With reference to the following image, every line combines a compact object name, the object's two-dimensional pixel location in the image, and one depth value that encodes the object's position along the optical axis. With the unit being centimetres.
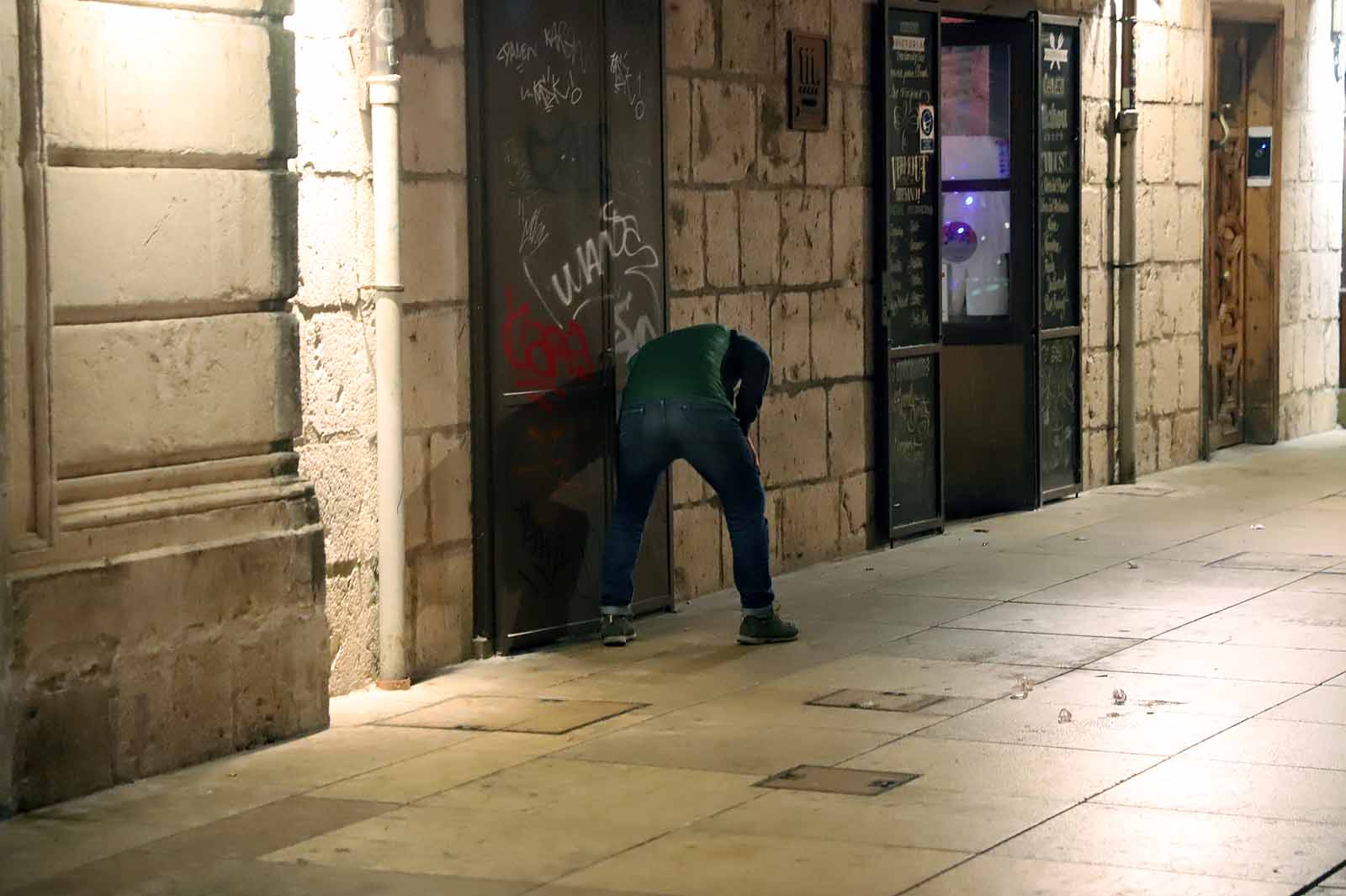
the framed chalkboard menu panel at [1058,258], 1407
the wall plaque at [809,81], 1152
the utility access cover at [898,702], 796
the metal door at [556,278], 915
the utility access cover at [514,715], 785
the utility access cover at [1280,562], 1121
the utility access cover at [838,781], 675
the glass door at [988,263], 1389
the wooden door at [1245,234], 1734
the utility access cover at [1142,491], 1455
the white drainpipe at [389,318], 837
